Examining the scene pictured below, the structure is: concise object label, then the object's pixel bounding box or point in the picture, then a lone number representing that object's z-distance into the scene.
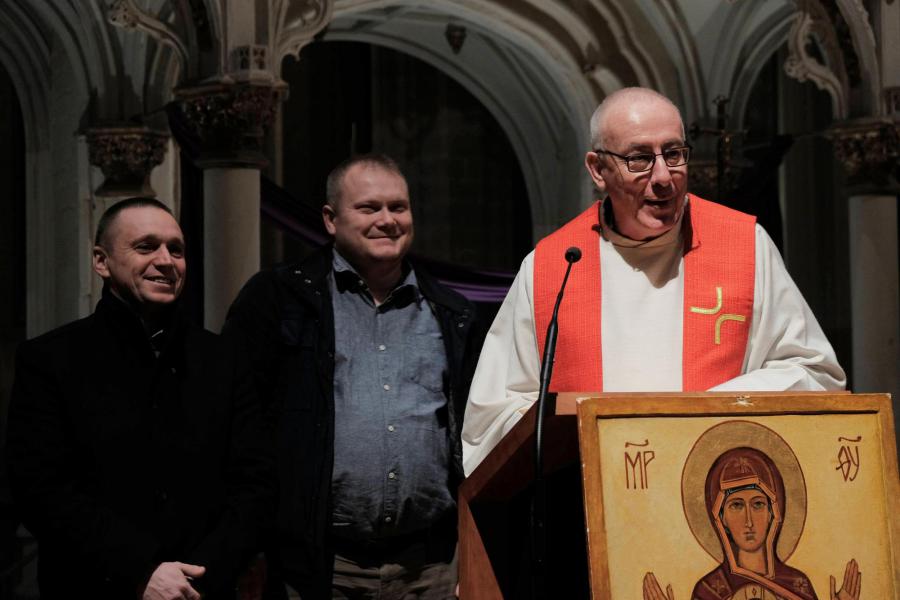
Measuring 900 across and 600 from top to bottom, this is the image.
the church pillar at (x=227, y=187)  8.03
